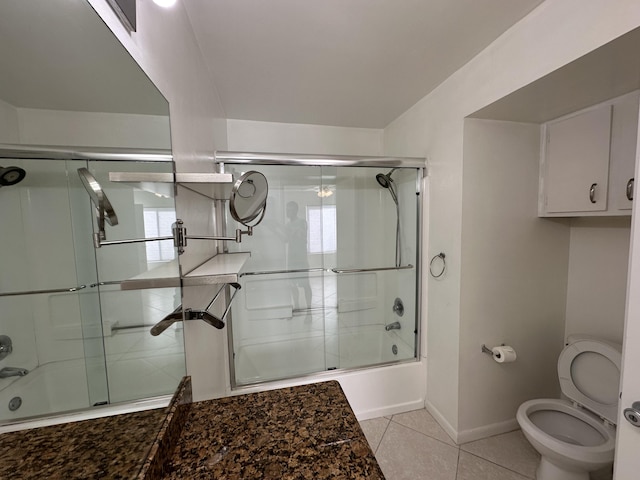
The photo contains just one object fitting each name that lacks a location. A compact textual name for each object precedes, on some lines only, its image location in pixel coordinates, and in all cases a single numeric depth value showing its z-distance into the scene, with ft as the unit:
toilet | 4.02
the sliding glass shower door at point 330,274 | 7.25
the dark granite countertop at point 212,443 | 1.48
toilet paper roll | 5.18
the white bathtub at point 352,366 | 6.31
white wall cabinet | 4.20
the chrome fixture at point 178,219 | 1.71
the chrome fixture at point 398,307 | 7.61
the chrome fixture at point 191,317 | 2.77
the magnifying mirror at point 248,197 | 3.23
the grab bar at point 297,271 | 7.91
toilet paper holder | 5.44
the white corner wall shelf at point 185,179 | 1.98
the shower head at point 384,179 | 7.72
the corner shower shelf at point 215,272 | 2.96
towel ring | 5.81
